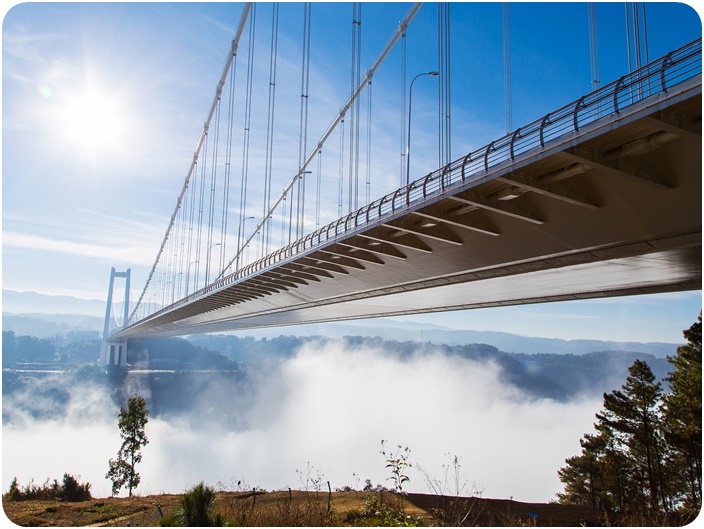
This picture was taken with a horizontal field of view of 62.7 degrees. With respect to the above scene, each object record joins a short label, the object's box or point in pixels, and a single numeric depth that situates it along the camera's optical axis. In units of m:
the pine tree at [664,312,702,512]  20.86
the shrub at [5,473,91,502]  18.19
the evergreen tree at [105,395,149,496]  33.00
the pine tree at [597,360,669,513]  24.66
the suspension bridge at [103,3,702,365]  8.50
